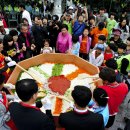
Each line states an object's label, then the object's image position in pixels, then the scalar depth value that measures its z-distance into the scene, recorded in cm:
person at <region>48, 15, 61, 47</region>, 416
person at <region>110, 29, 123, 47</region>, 373
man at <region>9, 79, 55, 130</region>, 154
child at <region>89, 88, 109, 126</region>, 185
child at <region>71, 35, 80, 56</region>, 365
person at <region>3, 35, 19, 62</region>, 311
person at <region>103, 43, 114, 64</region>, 320
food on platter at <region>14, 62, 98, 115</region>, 246
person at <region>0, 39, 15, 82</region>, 276
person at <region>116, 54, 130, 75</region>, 272
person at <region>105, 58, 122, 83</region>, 249
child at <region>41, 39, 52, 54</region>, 349
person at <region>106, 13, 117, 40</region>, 489
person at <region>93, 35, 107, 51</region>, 351
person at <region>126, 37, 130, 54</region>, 321
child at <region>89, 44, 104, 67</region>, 316
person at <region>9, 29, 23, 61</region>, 329
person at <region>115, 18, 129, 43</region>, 472
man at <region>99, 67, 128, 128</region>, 207
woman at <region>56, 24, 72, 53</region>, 367
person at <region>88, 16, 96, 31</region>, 457
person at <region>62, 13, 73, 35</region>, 433
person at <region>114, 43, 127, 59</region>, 311
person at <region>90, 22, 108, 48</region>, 412
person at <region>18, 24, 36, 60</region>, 338
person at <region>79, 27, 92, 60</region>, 378
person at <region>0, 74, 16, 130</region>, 177
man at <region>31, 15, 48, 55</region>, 390
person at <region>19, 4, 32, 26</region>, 471
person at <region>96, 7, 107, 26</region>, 501
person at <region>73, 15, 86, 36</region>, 414
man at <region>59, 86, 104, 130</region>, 159
